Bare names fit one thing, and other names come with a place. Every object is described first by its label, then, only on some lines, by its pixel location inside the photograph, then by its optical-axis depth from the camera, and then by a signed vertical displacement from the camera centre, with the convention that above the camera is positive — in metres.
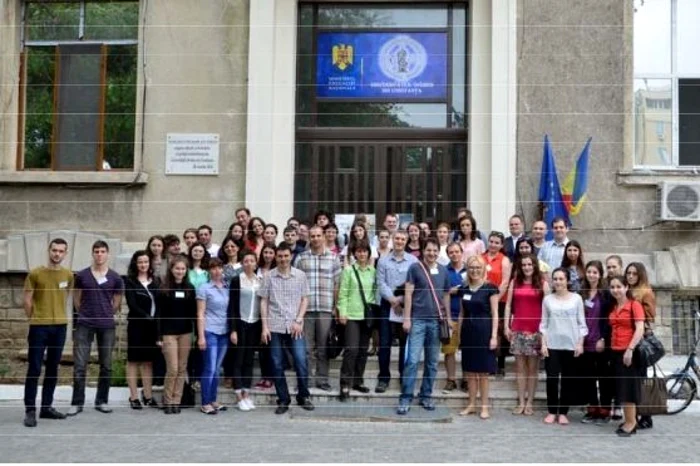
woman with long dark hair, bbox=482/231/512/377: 9.21 -0.09
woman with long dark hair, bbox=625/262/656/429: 8.43 -0.25
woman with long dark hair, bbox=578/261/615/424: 8.71 -0.94
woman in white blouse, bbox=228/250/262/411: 9.10 -0.62
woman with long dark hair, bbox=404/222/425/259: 9.59 +0.27
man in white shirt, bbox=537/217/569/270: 9.52 +0.21
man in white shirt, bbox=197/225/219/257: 9.80 +0.28
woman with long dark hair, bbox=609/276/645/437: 8.16 -0.77
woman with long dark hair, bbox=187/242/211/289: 9.28 -0.03
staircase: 9.12 -1.41
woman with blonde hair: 8.81 -0.69
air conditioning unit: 10.74 +0.86
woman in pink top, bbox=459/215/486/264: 9.70 +0.30
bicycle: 9.07 -1.29
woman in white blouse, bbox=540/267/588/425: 8.68 -0.74
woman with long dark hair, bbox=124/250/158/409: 9.15 -0.77
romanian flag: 11.01 +1.06
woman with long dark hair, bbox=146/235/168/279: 9.39 +0.06
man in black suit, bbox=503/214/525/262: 9.76 +0.38
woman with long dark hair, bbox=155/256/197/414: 9.02 -0.68
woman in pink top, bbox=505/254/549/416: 8.93 -0.59
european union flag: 10.99 +0.96
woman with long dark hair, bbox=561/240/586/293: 8.91 +0.05
